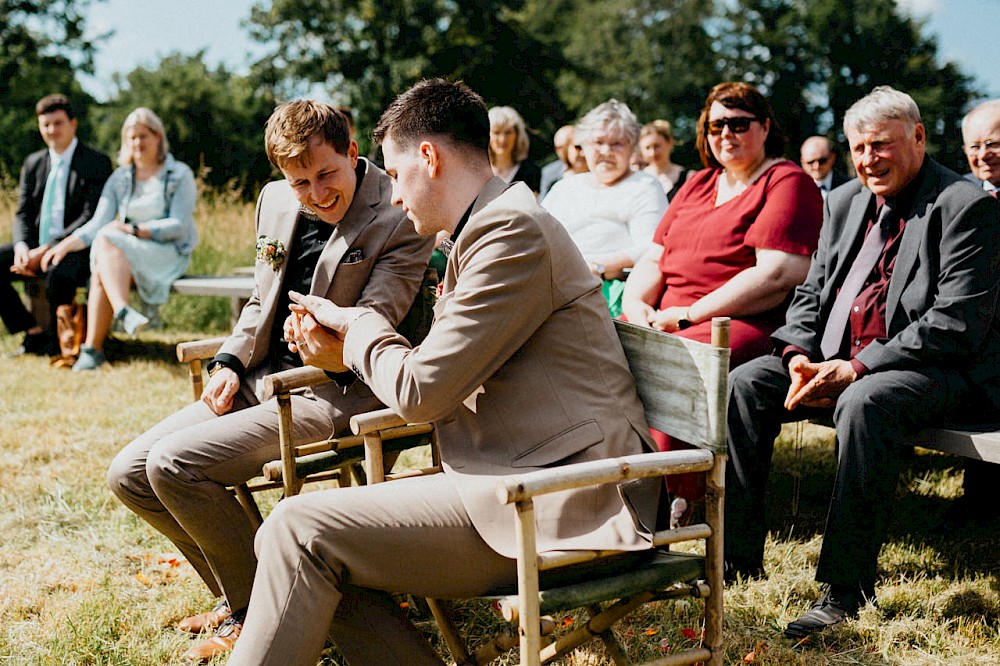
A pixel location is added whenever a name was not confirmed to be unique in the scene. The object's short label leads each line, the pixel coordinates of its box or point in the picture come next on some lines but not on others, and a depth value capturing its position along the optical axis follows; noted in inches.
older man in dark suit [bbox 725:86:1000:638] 125.9
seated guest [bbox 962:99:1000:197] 171.6
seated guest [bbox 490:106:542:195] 287.9
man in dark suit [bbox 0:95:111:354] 321.1
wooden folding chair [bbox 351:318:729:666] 81.0
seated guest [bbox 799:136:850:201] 305.7
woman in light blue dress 303.4
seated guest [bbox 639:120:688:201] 311.0
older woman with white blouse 211.0
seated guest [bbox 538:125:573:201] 317.4
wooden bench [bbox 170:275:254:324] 300.2
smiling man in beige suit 120.3
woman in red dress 158.4
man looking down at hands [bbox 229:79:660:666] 86.1
